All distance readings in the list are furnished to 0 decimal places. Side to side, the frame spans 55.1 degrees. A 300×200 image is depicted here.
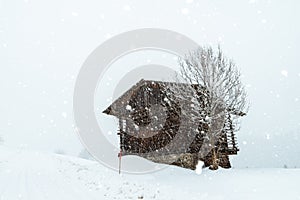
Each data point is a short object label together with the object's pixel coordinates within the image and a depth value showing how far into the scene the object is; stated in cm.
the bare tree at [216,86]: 1892
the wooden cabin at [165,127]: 2006
